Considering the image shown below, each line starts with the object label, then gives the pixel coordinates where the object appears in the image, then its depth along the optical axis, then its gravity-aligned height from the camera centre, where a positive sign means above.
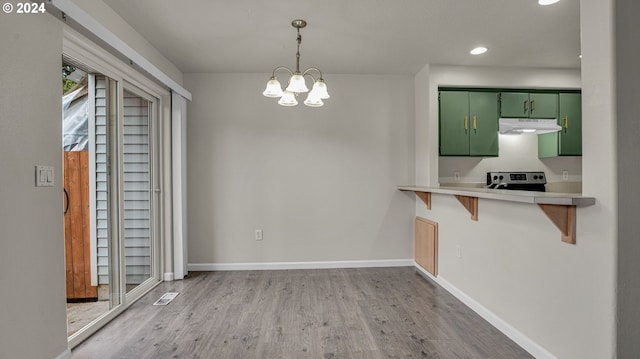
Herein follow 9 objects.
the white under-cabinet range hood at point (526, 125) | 3.53 +0.60
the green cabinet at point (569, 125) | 3.73 +0.64
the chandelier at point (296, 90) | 2.30 +0.68
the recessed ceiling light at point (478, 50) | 3.08 +1.29
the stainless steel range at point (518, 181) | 3.71 -0.03
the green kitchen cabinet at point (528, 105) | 3.68 +0.88
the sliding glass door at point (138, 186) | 2.91 -0.05
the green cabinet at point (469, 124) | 3.64 +0.65
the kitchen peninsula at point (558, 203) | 1.54 -0.12
